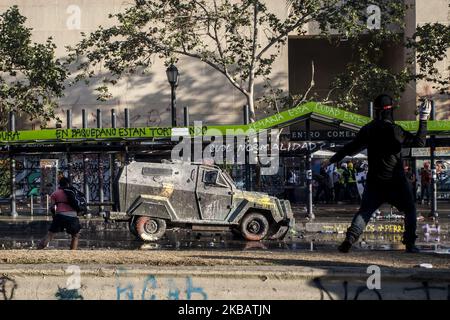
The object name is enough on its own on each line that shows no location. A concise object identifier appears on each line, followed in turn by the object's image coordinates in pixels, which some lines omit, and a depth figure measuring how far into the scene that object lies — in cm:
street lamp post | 2248
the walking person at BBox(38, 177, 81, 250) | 1364
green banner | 2039
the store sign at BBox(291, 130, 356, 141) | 2142
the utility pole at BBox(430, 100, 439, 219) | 2084
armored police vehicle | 1697
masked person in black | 860
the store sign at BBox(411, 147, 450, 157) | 2773
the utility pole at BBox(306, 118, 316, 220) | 2084
